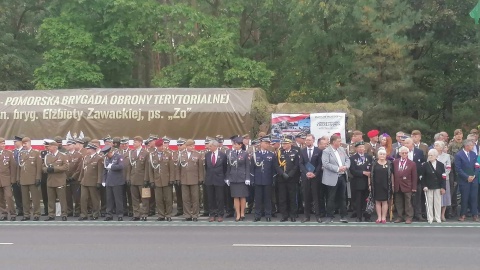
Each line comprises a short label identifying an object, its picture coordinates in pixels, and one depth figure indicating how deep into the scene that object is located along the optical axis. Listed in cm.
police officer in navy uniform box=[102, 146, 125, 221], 1644
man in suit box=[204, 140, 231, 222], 1627
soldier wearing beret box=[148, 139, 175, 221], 1636
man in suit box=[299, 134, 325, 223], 1570
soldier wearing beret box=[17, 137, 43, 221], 1680
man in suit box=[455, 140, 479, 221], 1570
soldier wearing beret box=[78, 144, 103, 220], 1659
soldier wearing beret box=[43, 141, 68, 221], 1662
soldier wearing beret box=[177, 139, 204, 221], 1622
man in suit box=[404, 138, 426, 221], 1557
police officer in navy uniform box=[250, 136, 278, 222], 1595
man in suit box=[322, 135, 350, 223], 1546
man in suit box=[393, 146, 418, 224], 1530
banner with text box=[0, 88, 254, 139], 1927
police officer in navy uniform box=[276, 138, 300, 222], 1579
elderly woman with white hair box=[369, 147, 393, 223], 1523
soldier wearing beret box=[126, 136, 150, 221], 1642
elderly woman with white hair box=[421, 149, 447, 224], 1537
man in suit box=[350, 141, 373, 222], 1551
